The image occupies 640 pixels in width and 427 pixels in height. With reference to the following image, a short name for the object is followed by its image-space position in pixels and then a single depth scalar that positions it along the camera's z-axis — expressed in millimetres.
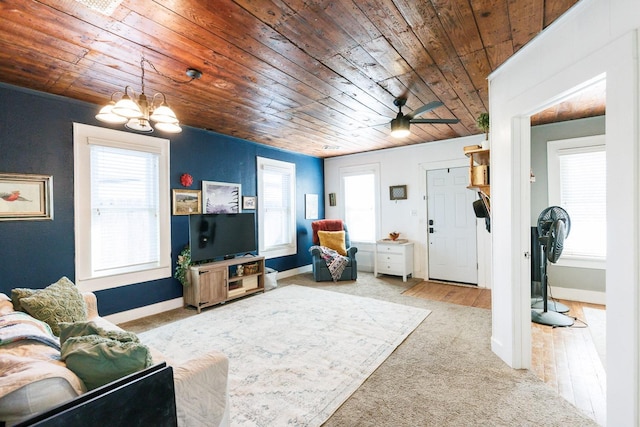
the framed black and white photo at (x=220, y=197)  4461
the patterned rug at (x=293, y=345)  2012
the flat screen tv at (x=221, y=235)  4035
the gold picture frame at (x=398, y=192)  5719
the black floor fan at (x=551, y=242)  3273
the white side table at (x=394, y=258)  5359
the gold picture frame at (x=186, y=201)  4082
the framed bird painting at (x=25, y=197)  2770
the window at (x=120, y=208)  3260
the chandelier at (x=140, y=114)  2035
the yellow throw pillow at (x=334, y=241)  5781
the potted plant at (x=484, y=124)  2923
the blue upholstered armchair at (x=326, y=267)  5406
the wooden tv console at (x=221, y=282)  3908
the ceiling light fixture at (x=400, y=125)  3186
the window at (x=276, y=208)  5371
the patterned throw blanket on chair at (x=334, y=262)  5387
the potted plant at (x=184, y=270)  4004
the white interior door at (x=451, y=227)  5062
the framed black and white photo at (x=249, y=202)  5039
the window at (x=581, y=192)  3934
